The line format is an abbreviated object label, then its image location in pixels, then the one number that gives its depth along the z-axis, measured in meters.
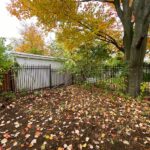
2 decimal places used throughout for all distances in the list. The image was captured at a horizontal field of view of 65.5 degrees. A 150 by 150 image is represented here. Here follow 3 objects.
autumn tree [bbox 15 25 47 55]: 16.69
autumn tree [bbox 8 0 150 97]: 4.59
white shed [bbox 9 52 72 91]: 6.51
